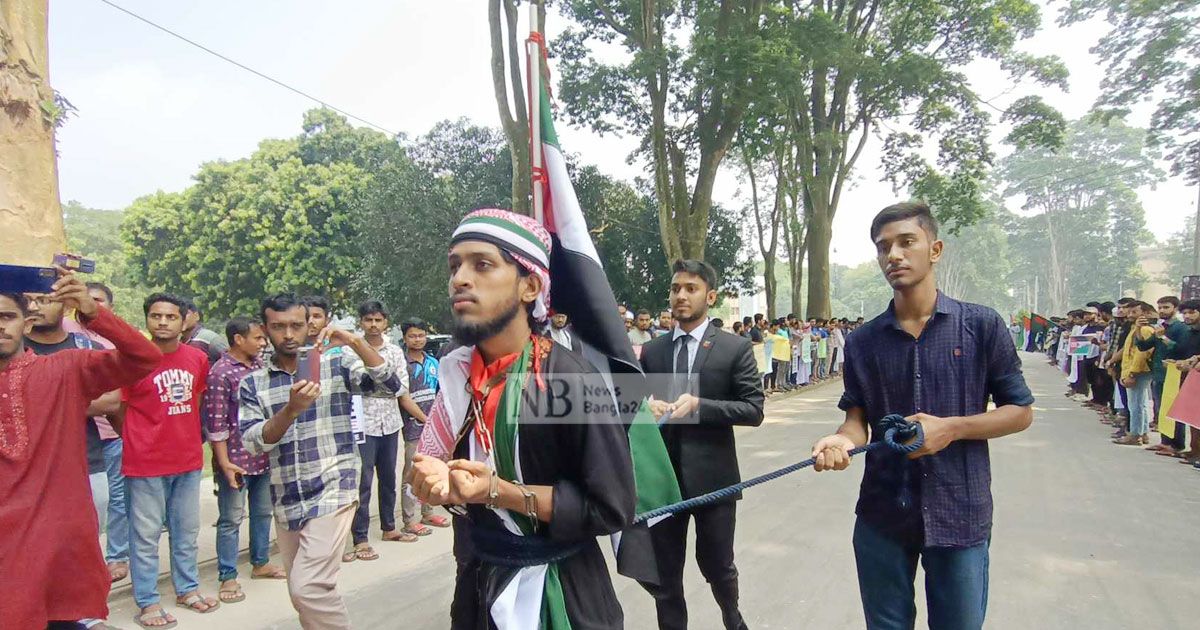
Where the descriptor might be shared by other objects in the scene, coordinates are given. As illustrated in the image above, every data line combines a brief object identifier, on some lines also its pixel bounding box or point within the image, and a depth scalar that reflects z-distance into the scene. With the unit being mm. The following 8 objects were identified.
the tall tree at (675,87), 13336
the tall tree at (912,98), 19078
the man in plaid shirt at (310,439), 3141
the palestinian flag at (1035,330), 30500
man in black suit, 3359
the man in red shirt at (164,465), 4348
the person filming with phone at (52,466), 2502
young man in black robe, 1800
